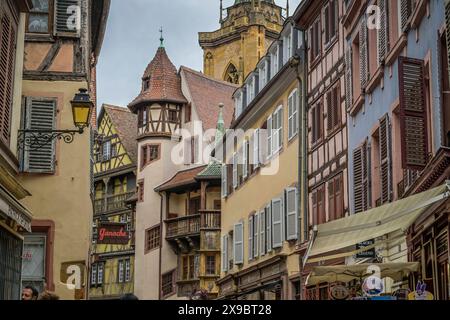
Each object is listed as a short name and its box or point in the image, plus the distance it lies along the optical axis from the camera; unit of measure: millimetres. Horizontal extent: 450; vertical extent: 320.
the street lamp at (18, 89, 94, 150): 14328
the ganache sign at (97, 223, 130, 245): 24172
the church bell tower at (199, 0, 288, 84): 84938
